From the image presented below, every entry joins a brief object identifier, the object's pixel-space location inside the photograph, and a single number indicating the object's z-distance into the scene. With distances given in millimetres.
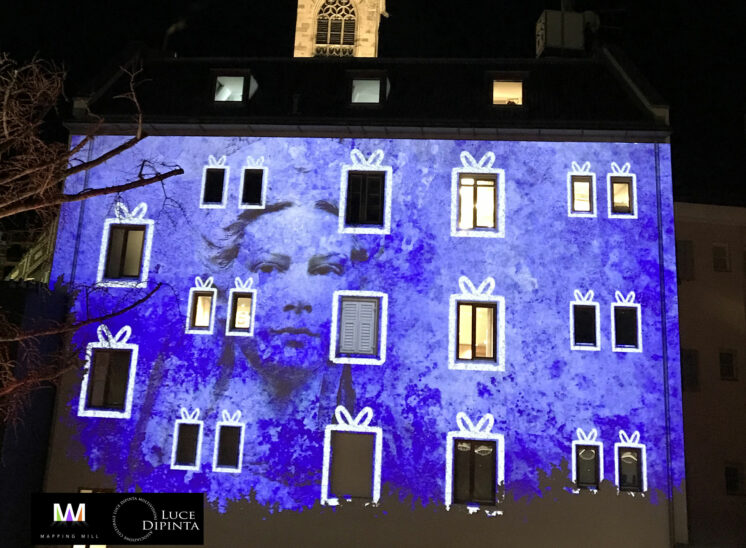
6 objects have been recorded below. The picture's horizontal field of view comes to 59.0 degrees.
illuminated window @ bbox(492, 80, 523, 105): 21000
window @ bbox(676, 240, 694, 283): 26922
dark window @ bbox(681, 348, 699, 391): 26094
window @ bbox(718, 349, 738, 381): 26203
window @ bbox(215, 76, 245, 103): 21969
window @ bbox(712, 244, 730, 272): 27172
